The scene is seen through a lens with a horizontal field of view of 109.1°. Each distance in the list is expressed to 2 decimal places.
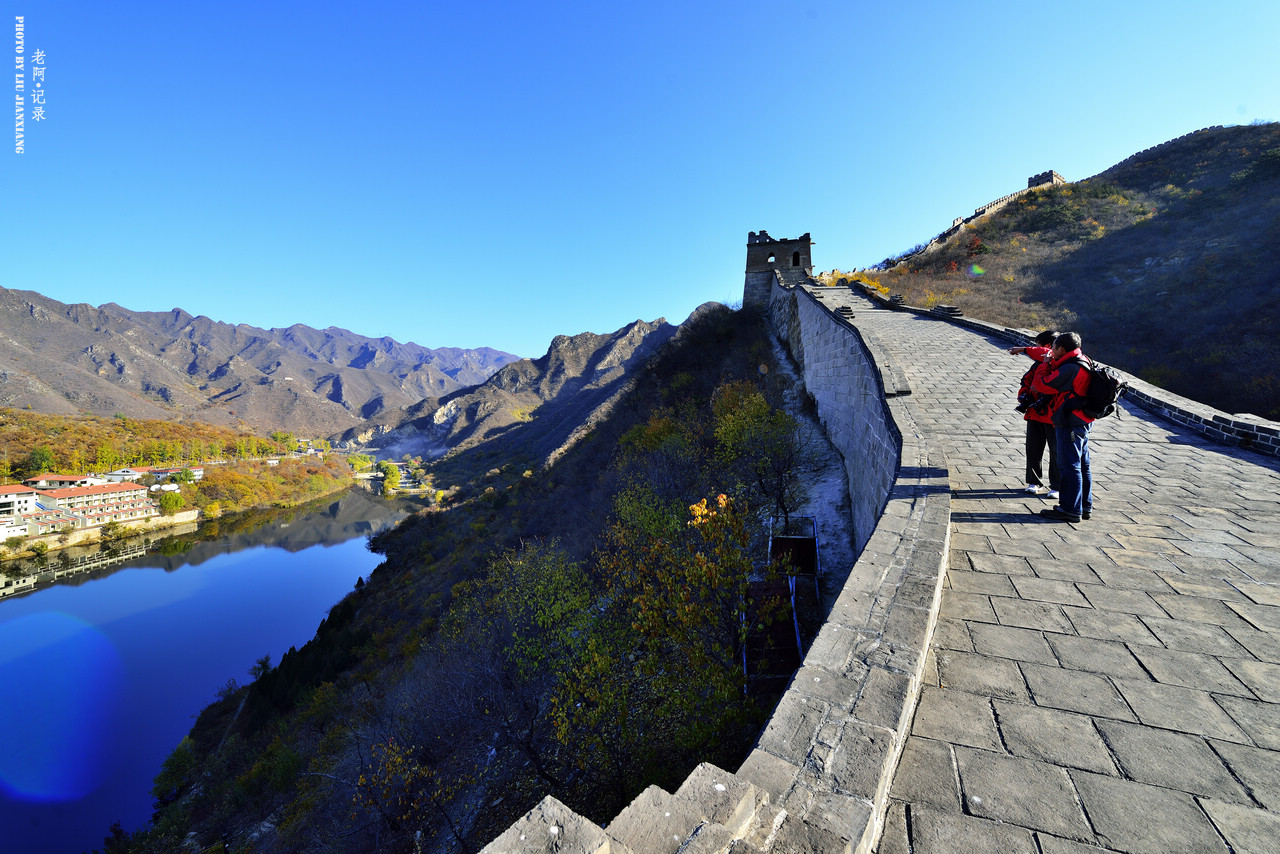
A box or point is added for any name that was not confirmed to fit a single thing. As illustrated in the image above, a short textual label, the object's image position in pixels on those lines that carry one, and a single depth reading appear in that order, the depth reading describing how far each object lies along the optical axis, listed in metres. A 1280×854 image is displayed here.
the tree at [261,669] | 27.84
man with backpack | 3.91
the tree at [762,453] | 10.62
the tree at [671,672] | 5.85
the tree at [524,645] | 10.38
